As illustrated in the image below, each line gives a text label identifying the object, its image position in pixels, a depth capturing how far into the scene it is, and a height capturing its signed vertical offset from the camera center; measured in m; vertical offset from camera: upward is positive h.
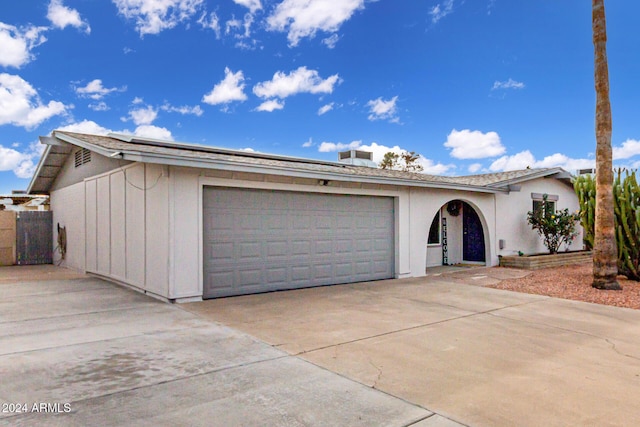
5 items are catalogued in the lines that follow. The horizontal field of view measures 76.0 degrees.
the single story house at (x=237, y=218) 7.24 +0.10
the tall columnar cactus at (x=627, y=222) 9.48 -0.09
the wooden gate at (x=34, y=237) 13.76 -0.41
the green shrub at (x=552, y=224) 13.84 -0.17
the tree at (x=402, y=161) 27.61 +4.07
